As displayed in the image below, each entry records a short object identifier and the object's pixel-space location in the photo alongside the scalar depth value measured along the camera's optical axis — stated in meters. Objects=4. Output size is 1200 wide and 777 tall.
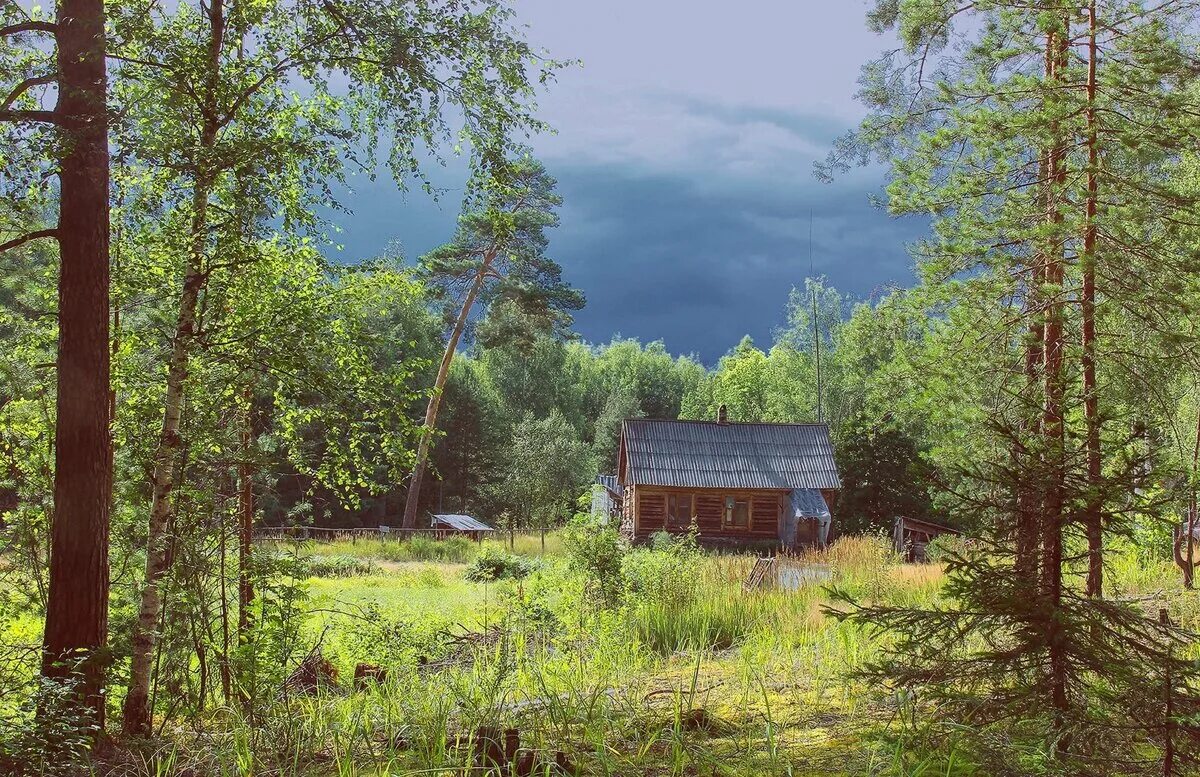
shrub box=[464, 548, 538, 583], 20.48
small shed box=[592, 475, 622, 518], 37.84
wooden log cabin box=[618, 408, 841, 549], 32.25
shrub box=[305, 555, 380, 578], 21.69
